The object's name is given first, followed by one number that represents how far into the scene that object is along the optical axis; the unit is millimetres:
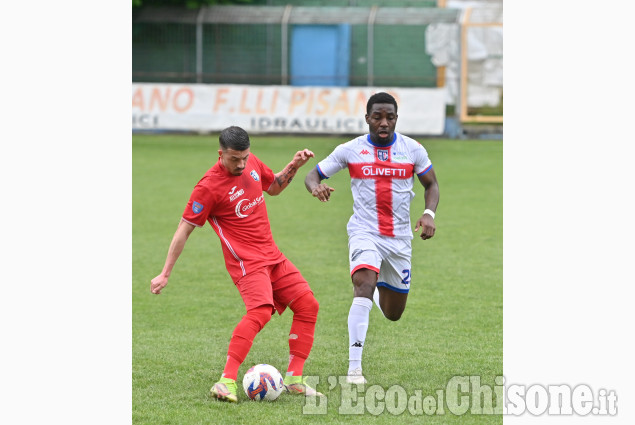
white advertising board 54062
